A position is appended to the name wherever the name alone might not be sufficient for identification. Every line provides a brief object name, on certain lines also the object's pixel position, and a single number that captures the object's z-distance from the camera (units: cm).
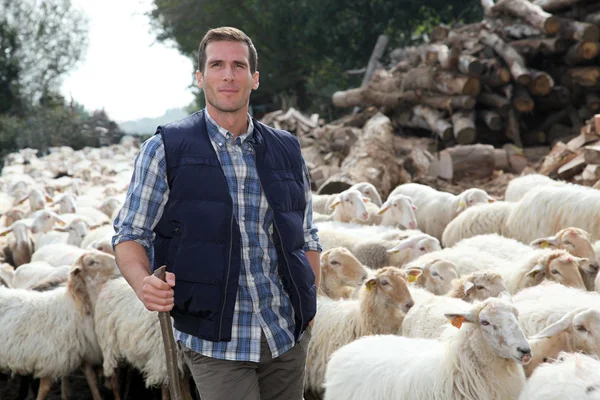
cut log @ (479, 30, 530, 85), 1325
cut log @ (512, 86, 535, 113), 1365
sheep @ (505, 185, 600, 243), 713
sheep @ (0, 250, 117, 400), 606
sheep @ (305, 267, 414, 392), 499
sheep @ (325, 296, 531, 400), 349
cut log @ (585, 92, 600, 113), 1413
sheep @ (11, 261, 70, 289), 728
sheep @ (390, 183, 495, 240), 926
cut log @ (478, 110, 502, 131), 1369
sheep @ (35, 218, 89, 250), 976
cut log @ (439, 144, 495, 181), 1232
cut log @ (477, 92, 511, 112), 1355
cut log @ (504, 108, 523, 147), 1384
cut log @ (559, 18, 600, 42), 1293
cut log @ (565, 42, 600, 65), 1310
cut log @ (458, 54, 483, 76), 1342
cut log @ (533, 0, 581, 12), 1365
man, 255
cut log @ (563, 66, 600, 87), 1355
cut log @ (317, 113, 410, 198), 1188
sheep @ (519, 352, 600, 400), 299
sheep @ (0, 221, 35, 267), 984
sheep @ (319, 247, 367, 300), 593
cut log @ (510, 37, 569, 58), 1354
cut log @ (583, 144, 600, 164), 964
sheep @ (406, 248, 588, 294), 515
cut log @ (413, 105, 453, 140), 1371
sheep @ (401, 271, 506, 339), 466
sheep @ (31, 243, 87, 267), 821
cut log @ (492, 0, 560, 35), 1322
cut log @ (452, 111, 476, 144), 1328
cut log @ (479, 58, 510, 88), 1352
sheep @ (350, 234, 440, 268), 707
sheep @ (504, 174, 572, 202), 941
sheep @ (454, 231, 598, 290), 558
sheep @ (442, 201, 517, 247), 820
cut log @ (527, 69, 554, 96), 1340
